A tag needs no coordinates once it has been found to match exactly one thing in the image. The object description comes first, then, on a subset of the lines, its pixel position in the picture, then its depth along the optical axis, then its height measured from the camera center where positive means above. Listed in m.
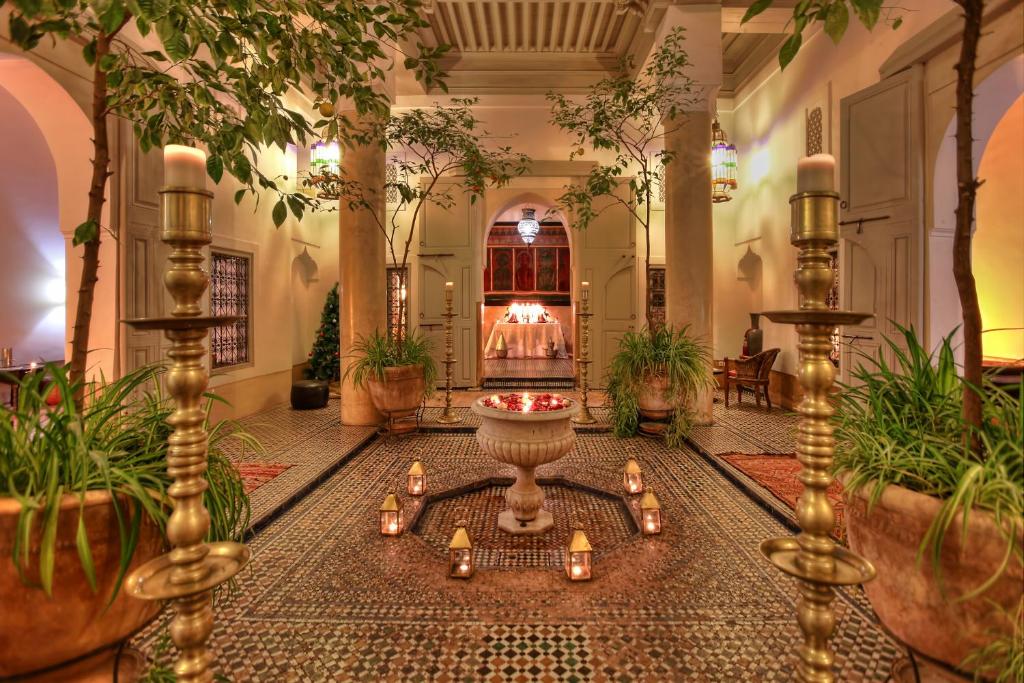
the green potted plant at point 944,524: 0.99 -0.41
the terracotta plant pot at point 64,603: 0.99 -0.54
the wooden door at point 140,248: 3.91 +0.71
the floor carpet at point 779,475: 3.03 -1.01
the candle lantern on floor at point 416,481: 3.34 -0.97
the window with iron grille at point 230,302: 5.68 +0.40
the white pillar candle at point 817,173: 0.98 +0.31
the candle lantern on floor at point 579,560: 2.24 -1.01
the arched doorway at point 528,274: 13.45 +1.65
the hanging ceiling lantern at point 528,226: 11.22 +2.39
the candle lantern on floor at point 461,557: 2.29 -1.02
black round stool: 6.33 -0.75
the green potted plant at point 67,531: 0.99 -0.40
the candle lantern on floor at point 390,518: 2.73 -1.00
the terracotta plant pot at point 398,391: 4.83 -0.55
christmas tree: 7.32 -0.20
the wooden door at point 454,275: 7.86 +0.93
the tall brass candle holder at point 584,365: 5.27 -0.33
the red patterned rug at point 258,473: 3.45 -1.00
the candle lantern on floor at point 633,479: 3.32 -0.97
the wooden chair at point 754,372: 5.93 -0.48
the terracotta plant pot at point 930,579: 1.00 -0.52
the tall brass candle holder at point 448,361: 5.38 -0.28
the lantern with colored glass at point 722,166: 6.49 +2.19
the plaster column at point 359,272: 5.30 +0.67
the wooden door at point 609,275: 7.84 +0.91
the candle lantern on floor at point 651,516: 2.71 -0.99
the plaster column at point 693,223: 5.18 +1.12
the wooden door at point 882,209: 3.85 +0.97
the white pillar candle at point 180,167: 0.95 +0.32
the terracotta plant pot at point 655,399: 4.66 -0.62
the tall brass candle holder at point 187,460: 0.90 -0.23
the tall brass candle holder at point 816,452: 0.93 -0.23
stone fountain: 2.86 -0.62
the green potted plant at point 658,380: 4.62 -0.44
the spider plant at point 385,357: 4.96 -0.23
